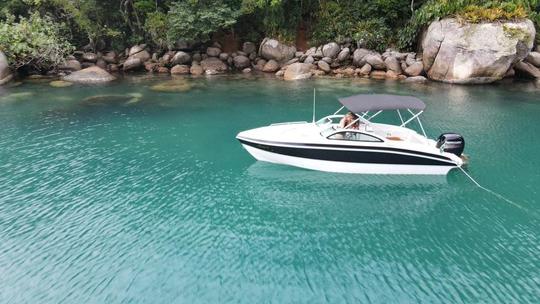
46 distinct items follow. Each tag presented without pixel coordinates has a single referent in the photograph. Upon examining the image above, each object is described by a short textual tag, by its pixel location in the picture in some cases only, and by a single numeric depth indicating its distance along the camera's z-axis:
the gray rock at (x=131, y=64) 37.84
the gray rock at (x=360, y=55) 34.90
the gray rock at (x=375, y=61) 34.22
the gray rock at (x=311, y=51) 37.17
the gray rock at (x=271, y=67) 37.53
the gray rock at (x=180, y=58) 37.78
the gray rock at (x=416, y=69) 32.84
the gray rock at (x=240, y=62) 38.62
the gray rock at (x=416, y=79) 31.94
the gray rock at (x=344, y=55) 35.62
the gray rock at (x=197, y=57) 38.81
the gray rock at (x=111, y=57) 39.34
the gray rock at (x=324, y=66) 35.50
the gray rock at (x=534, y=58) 33.50
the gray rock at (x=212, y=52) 39.19
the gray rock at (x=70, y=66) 36.40
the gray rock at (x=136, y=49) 39.31
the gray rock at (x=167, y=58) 38.38
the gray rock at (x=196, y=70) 36.75
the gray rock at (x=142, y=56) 38.97
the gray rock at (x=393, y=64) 33.72
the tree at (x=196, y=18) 34.72
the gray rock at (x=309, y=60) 36.43
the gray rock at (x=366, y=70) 34.17
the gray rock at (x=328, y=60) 36.06
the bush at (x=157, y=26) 36.83
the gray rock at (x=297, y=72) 34.03
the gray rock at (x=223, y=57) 39.20
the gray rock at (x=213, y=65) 37.31
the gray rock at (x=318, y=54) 36.72
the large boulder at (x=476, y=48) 28.78
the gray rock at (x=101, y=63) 38.59
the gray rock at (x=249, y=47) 39.97
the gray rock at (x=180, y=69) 36.88
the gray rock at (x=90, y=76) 33.19
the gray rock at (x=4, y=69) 31.33
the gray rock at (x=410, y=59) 33.59
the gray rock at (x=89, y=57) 38.41
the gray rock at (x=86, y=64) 37.66
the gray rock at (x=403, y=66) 33.62
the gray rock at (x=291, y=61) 37.31
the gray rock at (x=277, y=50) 37.94
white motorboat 14.49
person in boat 14.88
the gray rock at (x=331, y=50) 36.12
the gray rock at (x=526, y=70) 32.78
